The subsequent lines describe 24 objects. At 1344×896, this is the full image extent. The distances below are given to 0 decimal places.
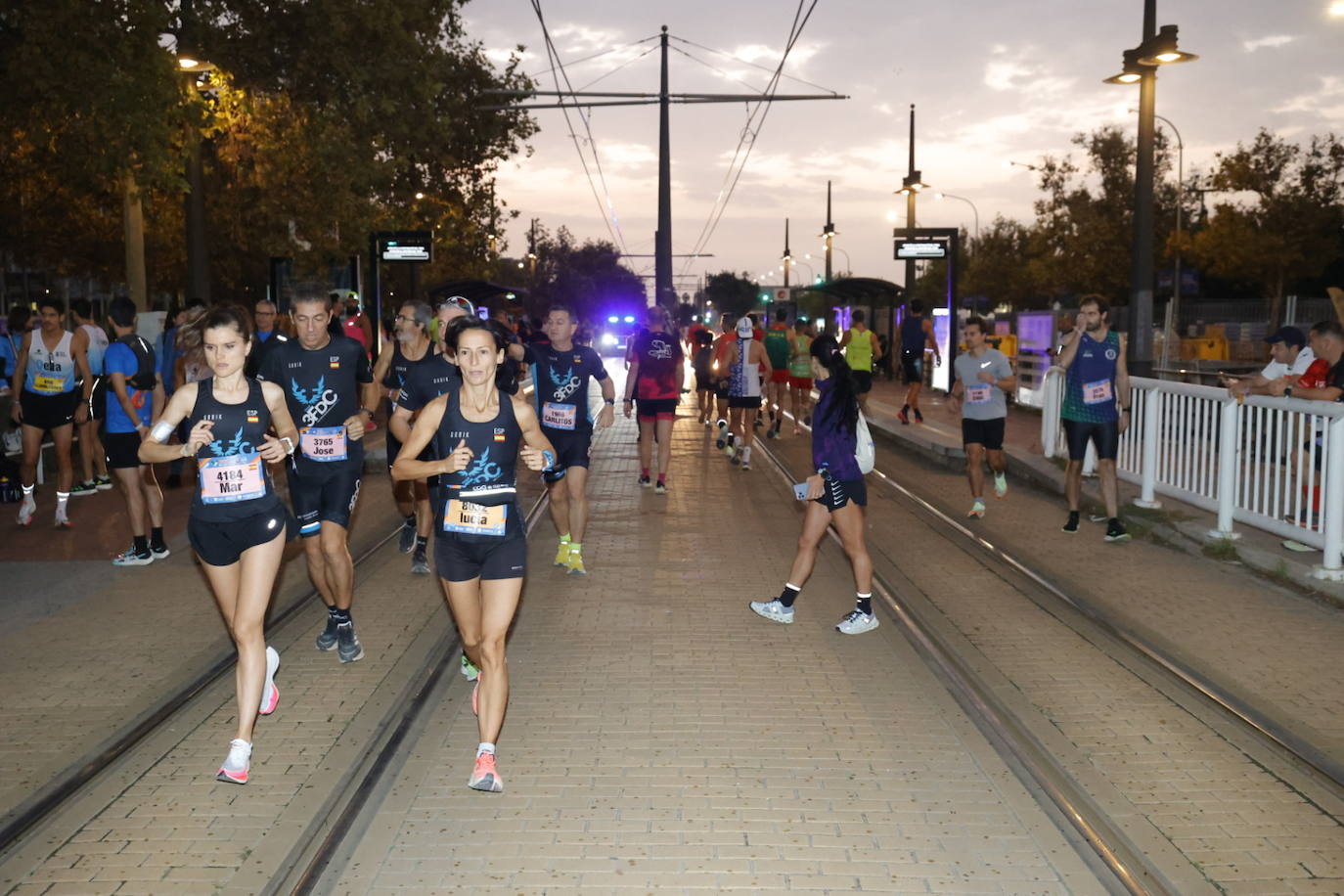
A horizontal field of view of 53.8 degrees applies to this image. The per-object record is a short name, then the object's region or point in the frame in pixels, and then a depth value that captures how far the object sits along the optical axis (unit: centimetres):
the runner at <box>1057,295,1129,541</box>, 1027
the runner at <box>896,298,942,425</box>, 2183
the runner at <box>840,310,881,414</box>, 1945
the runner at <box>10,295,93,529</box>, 1109
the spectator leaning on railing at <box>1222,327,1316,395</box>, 1140
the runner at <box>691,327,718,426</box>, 1969
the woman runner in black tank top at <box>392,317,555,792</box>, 504
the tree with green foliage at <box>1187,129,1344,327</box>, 4331
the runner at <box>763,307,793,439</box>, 2020
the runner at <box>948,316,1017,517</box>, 1148
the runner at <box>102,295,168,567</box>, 948
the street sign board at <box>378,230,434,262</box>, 2459
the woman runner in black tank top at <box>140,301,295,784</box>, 523
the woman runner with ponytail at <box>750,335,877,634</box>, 729
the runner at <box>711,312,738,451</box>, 1600
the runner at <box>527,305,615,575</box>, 918
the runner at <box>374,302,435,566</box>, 879
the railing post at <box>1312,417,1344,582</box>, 845
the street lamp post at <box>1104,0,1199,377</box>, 1438
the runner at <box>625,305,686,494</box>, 1297
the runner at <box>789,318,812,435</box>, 1978
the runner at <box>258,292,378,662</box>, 666
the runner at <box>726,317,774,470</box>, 1578
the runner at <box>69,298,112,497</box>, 1241
